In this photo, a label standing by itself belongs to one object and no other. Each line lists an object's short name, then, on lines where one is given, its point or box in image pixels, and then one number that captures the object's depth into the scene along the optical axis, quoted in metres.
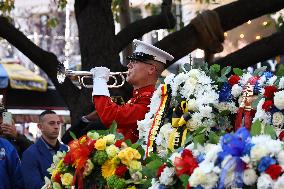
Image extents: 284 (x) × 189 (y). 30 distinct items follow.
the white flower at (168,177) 9.66
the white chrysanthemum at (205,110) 12.44
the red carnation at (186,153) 9.37
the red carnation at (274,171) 8.28
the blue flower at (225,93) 12.68
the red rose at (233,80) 12.59
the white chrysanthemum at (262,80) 11.87
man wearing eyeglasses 13.80
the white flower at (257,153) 8.40
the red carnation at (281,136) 9.53
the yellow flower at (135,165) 11.84
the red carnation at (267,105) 11.11
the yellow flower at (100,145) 12.22
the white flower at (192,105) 12.59
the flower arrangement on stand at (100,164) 11.81
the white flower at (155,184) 9.89
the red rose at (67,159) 12.83
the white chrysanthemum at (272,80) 11.55
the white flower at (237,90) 12.40
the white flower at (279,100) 10.93
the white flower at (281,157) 8.43
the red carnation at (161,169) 9.84
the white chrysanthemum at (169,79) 13.14
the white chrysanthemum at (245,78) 12.30
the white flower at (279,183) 8.13
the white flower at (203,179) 8.61
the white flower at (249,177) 8.41
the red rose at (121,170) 11.82
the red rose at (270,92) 11.26
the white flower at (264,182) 8.24
